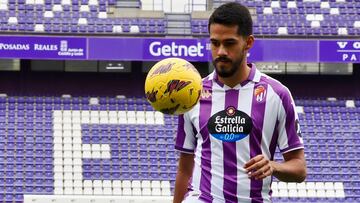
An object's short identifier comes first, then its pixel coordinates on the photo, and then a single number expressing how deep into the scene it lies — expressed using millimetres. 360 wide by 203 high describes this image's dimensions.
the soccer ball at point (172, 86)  6365
